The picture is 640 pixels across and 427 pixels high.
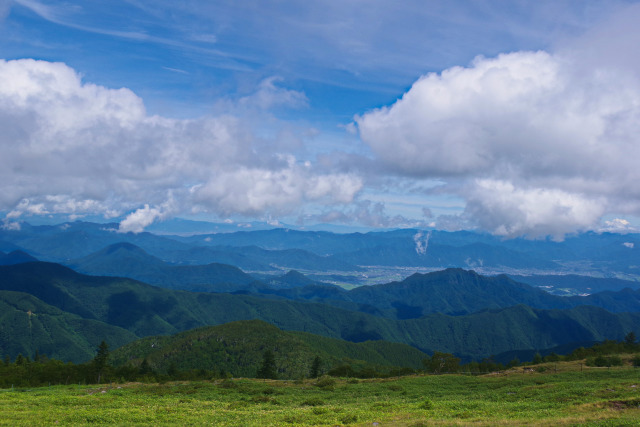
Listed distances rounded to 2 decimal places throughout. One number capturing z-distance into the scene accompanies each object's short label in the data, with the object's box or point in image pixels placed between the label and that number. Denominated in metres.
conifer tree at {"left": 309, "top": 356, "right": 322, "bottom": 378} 147.43
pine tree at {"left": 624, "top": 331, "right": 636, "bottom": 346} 157.55
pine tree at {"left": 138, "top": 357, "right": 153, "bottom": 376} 119.43
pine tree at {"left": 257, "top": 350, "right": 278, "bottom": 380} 138.75
